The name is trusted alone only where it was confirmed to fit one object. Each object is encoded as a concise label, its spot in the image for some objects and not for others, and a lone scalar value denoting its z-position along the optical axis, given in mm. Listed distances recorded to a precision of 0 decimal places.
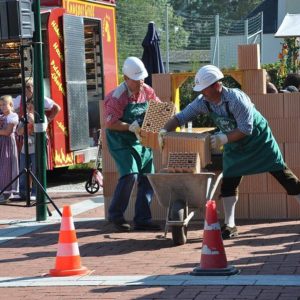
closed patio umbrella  12820
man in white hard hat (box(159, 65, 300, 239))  9320
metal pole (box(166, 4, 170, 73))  26881
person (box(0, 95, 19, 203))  14016
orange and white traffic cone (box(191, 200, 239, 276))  7895
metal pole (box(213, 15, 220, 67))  25753
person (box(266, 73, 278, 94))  12258
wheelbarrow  9391
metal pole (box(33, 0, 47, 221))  11539
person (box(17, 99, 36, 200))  13883
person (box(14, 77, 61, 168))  14461
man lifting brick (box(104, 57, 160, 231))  10250
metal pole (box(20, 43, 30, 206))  12133
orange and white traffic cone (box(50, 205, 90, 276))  8266
